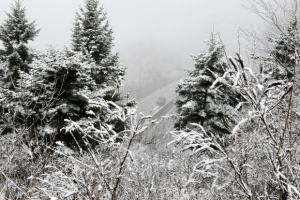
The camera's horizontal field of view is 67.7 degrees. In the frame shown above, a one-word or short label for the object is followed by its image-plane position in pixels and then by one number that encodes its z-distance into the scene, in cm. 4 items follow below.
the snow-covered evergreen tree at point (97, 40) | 1432
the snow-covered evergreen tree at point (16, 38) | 1305
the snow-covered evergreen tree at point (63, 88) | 888
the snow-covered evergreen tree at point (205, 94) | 1302
